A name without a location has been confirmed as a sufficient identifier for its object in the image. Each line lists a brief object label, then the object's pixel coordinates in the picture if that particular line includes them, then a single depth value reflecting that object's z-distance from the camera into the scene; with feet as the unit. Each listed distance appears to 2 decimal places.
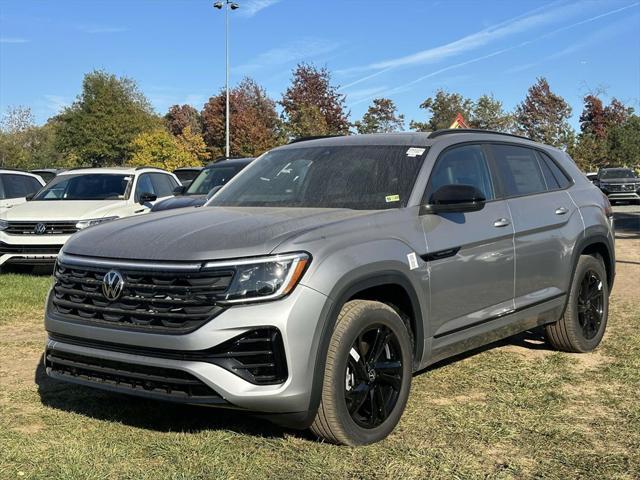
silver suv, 10.53
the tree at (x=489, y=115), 170.81
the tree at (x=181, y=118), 239.91
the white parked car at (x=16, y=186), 39.55
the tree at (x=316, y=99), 146.92
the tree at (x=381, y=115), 157.58
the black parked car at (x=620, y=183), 99.40
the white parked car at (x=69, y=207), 31.65
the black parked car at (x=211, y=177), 35.68
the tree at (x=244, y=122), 147.13
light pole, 118.27
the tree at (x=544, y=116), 174.09
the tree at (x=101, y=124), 151.43
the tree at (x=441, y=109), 162.81
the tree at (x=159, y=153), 133.80
